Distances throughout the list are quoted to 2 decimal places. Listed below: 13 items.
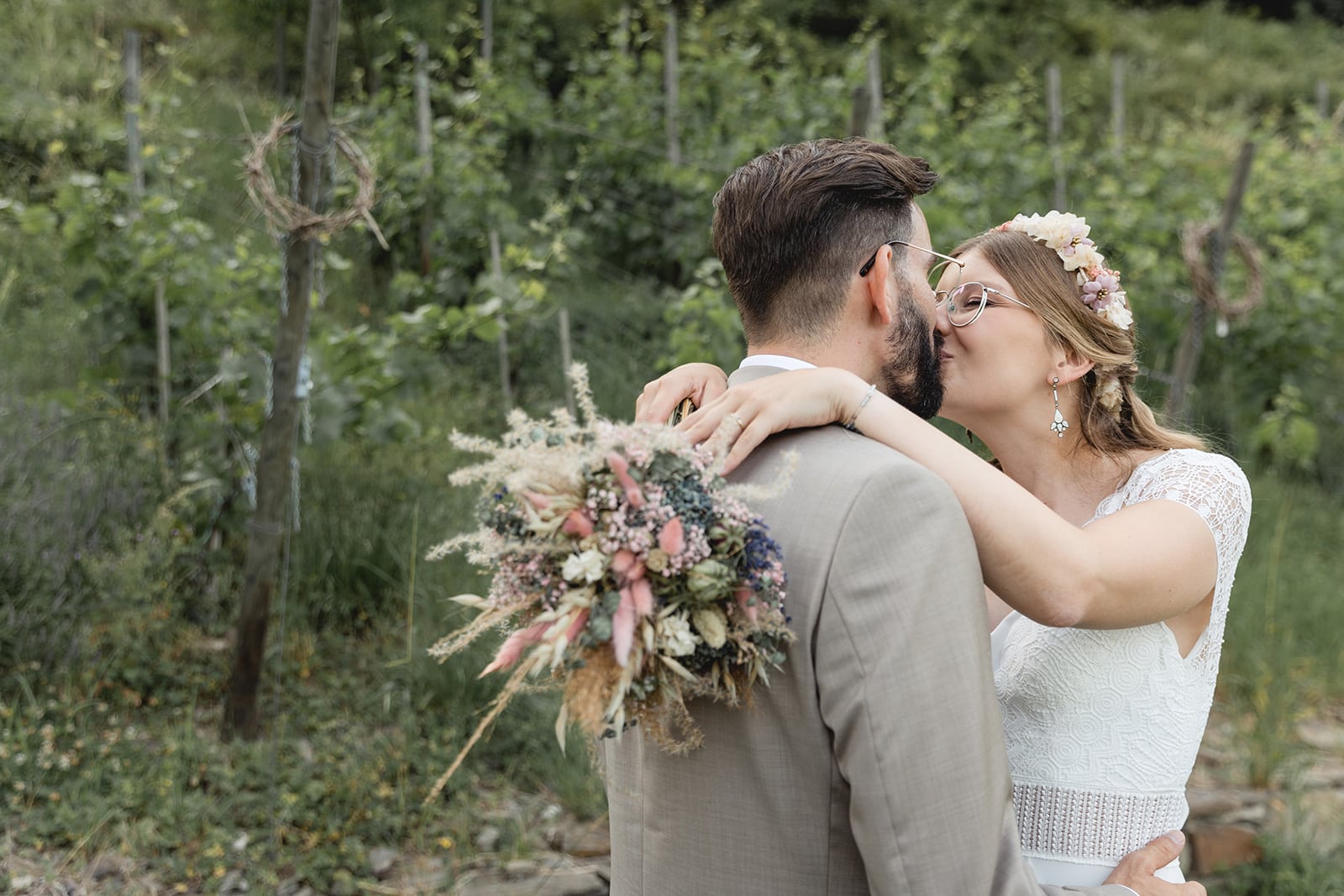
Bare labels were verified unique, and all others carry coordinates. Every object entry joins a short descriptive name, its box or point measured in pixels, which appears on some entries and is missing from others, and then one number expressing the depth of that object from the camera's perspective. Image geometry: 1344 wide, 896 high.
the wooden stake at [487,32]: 7.86
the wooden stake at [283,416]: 3.66
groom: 1.36
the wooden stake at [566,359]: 5.47
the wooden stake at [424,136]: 6.39
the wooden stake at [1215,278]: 5.68
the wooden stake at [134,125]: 5.12
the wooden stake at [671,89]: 7.04
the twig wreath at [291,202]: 3.61
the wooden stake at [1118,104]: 9.13
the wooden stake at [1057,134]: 8.02
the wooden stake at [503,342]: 5.68
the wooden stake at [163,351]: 4.98
